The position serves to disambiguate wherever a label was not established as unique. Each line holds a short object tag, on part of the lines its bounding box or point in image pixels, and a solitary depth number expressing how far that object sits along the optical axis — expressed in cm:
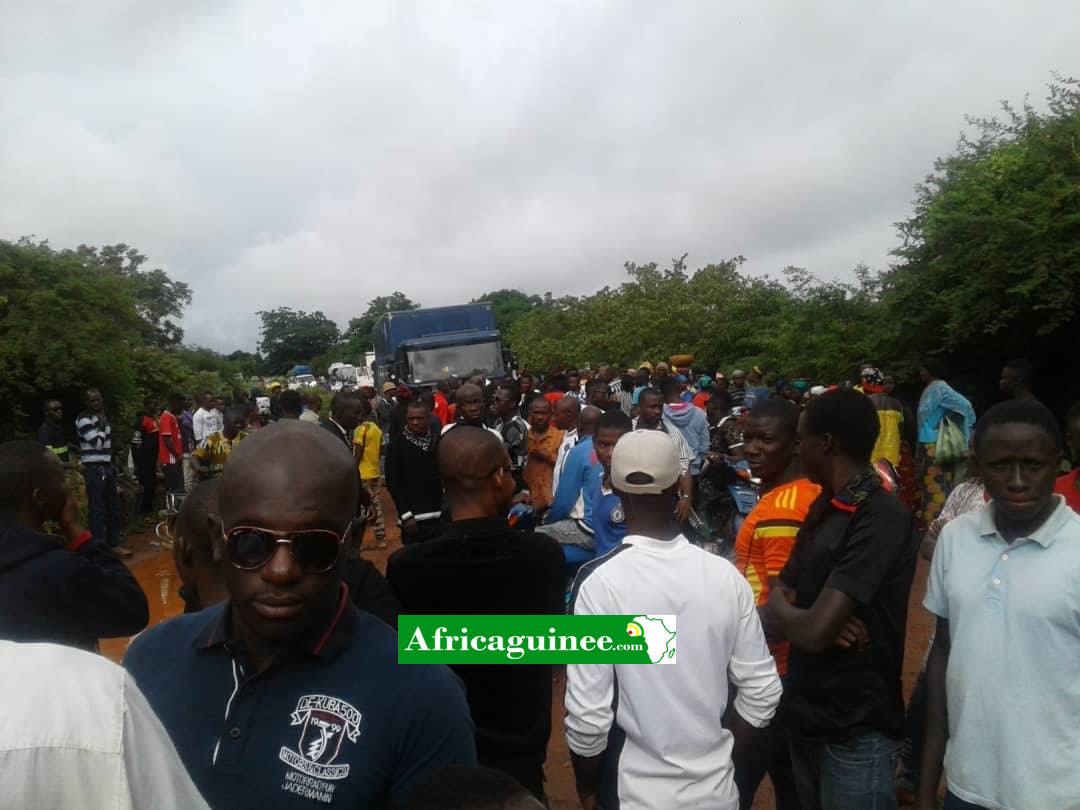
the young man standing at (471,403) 678
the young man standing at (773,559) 274
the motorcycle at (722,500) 603
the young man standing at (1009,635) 209
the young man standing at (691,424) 762
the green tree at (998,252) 925
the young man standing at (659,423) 624
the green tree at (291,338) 8906
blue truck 1642
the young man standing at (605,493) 442
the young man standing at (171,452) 1208
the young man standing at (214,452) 834
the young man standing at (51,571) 251
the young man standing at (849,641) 239
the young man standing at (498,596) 263
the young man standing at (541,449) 664
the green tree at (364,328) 8281
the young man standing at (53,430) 920
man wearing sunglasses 146
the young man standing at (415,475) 621
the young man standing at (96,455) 909
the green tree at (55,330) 1092
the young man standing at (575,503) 476
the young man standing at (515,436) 789
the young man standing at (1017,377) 649
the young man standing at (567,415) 707
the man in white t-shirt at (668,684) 223
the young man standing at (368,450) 830
